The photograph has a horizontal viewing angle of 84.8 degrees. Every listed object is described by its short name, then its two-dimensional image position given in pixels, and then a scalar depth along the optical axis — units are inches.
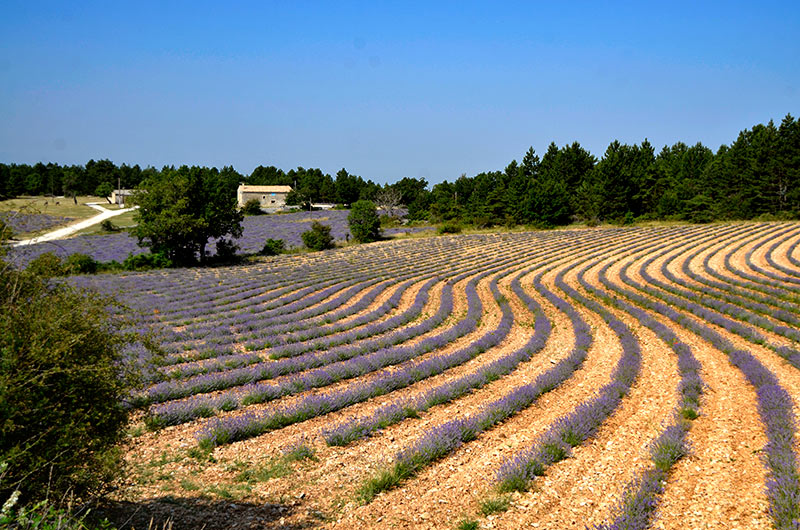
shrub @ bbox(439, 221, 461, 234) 2469.2
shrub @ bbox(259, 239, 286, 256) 1863.9
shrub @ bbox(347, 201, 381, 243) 2196.1
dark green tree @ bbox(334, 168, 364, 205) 4500.5
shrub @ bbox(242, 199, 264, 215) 3468.8
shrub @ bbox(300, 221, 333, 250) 1964.8
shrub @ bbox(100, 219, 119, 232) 2355.6
